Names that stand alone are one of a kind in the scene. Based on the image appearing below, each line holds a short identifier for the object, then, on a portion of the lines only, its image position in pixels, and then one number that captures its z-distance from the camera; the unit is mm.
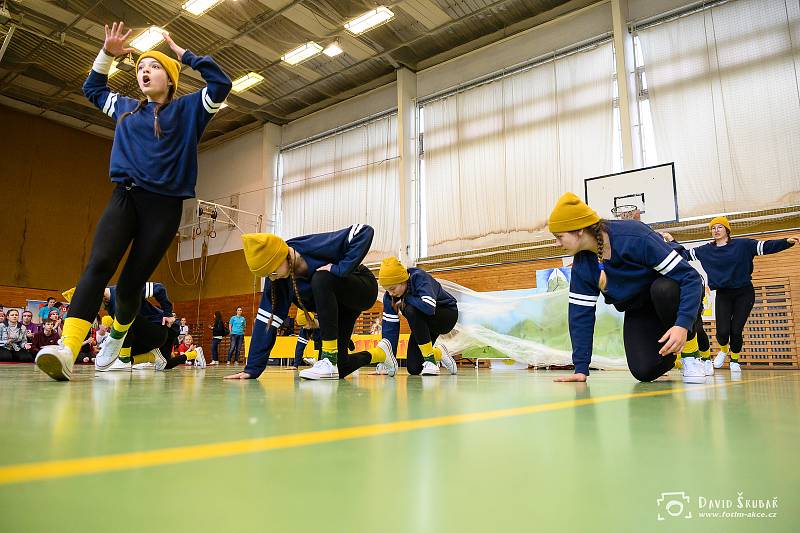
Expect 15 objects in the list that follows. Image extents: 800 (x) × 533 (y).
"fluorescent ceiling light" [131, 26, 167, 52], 10888
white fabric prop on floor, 6621
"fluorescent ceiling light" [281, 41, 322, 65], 11812
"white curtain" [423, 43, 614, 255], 10352
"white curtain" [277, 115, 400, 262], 12953
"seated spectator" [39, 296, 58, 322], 11673
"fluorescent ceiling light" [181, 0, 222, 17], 10234
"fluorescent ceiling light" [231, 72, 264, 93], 13016
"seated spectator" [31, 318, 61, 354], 10039
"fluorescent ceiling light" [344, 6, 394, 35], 10625
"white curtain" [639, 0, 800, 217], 8484
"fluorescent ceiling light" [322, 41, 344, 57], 11831
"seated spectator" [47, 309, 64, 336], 10446
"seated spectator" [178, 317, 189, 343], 14352
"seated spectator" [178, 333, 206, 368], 10314
